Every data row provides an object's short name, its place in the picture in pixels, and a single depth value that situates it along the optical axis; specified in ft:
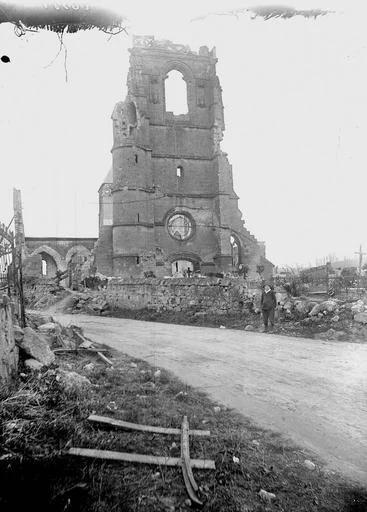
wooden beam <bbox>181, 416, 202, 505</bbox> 8.82
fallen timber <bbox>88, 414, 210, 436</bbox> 12.09
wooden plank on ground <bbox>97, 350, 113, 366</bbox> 22.31
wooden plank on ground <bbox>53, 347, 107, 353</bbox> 23.87
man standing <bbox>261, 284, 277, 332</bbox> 38.45
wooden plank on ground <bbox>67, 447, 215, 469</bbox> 10.12
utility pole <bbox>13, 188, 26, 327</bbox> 25.63
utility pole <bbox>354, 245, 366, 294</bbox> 111.96
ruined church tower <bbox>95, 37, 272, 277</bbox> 86.69
